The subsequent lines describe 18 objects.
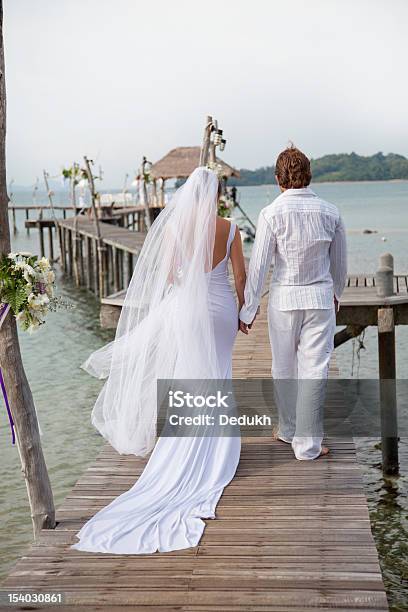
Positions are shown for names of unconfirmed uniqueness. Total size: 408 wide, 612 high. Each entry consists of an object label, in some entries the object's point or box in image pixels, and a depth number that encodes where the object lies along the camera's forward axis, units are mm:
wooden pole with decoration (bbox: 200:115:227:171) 13443
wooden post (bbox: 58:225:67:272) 31950
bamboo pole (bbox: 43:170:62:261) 32994
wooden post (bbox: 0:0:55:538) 4504
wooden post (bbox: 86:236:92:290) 25855
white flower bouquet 4484
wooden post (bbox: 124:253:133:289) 21956
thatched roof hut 37750
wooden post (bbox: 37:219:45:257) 32781
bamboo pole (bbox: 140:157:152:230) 20266
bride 5270
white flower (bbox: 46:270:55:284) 4609
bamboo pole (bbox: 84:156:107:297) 21453
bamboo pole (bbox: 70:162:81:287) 27375
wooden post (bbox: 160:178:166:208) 43288
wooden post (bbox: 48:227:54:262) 33250
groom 5270
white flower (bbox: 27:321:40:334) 4531
